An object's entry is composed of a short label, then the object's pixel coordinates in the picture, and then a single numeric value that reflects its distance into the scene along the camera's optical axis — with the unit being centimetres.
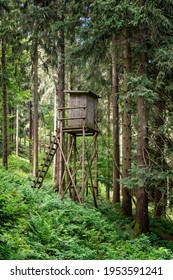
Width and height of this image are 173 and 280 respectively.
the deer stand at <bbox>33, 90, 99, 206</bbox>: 1597
